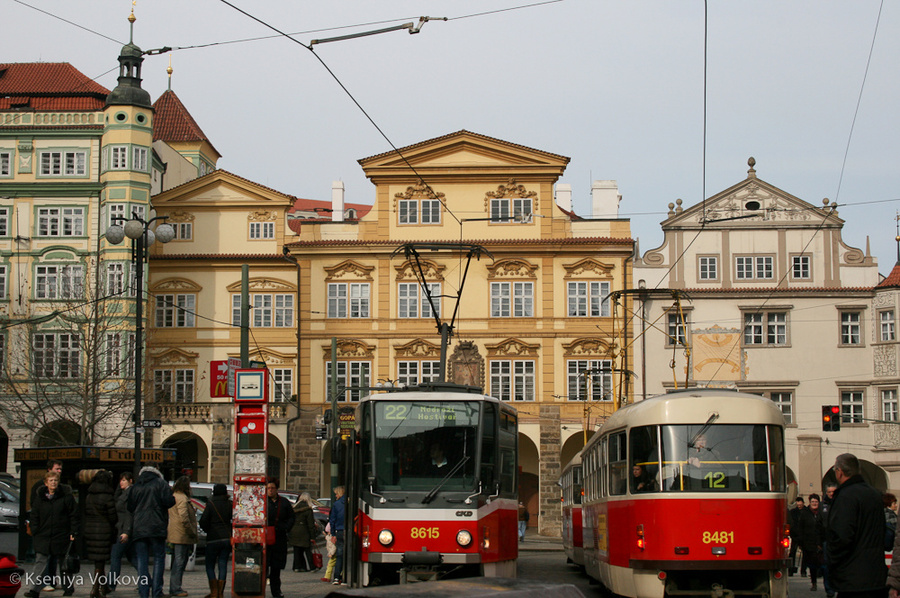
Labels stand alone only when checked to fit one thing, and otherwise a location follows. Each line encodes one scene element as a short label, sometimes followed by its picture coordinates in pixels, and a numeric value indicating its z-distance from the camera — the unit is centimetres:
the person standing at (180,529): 1606
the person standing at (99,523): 1534
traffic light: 3456
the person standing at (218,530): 1555
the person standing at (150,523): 1490
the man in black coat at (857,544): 977
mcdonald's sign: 2949
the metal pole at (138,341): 2509
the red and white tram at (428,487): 1562
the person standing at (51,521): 1500
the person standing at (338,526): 2048
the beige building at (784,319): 4731
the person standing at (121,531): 1549
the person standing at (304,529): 2102
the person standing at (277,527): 1667
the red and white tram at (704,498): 1456
